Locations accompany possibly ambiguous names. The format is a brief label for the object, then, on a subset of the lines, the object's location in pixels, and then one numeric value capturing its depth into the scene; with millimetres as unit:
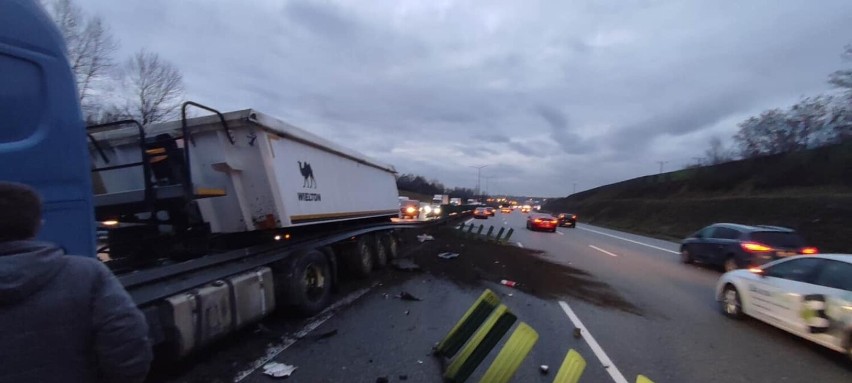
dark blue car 13547
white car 6137
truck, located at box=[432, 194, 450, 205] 67069
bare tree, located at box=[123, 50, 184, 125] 33094
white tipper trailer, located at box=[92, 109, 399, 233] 6566
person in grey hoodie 1799
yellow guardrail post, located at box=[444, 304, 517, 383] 4680
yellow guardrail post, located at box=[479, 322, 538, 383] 4285
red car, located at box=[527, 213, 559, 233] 33750
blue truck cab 3189
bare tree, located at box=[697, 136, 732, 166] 80344
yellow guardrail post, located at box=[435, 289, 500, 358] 5379
